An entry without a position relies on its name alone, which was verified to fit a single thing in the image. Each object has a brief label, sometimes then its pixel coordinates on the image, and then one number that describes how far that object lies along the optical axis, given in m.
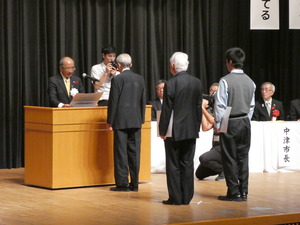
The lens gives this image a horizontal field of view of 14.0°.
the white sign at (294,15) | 17.33
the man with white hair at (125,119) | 12.12
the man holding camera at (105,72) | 13.32
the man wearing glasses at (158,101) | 15.36
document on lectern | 12.33
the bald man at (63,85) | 13.34
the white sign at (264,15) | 17.02
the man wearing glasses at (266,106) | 16.43
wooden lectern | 12.20
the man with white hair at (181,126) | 10.47
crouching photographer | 13.32
